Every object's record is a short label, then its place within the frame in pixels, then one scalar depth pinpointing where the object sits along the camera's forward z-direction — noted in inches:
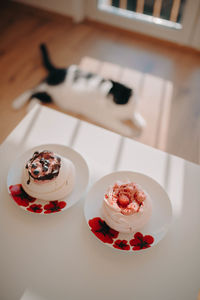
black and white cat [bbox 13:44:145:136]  62.7
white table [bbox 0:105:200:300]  29.6
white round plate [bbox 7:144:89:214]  35.1
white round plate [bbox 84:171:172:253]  32.1
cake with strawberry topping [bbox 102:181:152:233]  30.9
